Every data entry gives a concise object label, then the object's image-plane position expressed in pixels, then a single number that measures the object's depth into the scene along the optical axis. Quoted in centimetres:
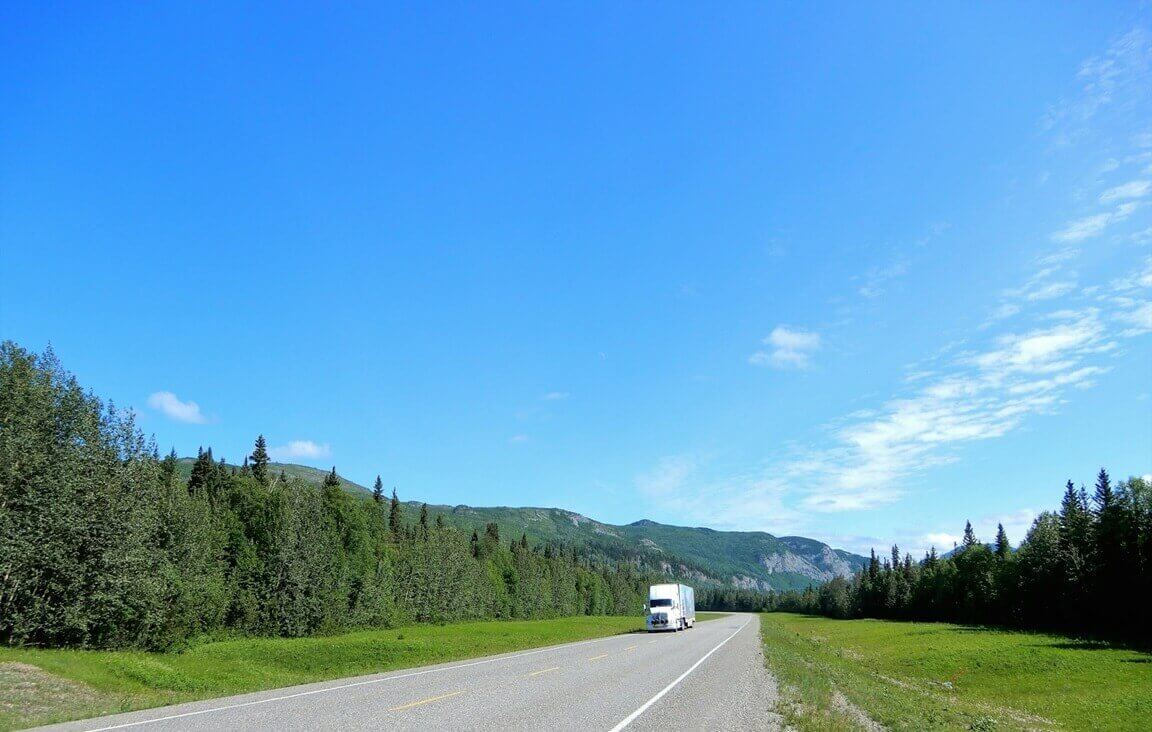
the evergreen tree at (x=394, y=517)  12566
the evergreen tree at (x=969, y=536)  15694
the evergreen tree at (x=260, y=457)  9869
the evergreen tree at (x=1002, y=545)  11394
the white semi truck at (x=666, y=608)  6650
